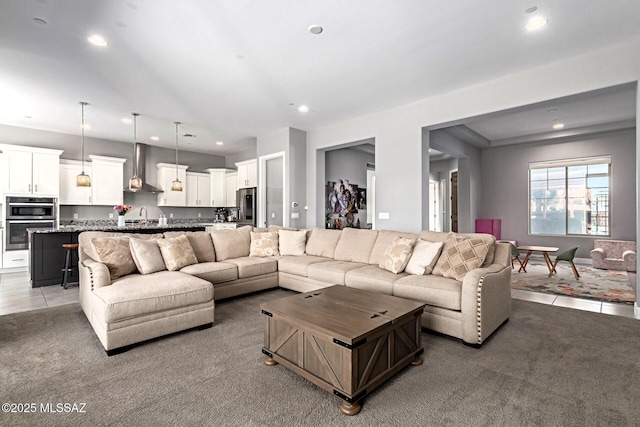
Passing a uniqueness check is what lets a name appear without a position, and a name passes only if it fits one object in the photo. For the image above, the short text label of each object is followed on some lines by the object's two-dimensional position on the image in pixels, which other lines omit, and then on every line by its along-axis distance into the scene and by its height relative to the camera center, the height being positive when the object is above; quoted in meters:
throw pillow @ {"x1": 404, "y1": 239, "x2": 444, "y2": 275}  3.41 -0.50
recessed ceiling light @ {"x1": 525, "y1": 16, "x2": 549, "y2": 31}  2.94 +1.75
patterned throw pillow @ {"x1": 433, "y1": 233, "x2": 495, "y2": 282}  3.13 -0.45
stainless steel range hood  7.99 +1.13
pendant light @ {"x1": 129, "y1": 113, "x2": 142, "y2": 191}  5.92 +0.57
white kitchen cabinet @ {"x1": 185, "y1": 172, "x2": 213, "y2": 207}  8.88 +0.65
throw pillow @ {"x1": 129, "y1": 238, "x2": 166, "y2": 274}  3.55 -0.49
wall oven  6.04 -0.09
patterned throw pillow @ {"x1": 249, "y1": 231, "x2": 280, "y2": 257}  4.93 -0.51
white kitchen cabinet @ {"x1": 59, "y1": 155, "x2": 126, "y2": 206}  6.89 +0.67
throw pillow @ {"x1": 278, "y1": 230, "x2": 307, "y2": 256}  5.05 -0.48
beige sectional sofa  2.72 -0.68
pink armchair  6.11 -0.82
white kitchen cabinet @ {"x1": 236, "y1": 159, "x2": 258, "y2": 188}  8.37 +1.02
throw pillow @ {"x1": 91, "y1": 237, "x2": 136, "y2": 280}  3.31 -0.45
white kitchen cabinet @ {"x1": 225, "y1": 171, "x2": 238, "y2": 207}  9.33 +0.70
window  7.03 +0.34
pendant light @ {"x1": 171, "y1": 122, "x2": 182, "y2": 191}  6.82 +0.55
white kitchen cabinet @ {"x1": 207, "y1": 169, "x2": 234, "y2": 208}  9.30 +0.78
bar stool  4.89 -0.75
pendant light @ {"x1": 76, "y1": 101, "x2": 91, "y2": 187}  5.40 +0.54
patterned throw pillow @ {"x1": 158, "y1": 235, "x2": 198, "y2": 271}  3.79 -0.49
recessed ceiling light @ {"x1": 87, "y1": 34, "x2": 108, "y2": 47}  3.19 +1.73
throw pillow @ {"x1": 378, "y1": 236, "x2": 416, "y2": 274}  3.56 -0.49
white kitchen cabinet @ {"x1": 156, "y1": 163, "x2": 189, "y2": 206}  8.40 +0.76
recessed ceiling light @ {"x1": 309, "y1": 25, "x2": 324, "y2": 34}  3.06 +1.76
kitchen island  4.93 -0.67
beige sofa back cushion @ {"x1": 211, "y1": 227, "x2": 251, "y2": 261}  4.64 -0.46
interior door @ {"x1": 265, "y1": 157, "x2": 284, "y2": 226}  7.14 +0.49
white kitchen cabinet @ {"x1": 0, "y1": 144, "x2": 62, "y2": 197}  6.12 +0.82
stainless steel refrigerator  8.12 +0.15
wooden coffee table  1.89 -0.84
